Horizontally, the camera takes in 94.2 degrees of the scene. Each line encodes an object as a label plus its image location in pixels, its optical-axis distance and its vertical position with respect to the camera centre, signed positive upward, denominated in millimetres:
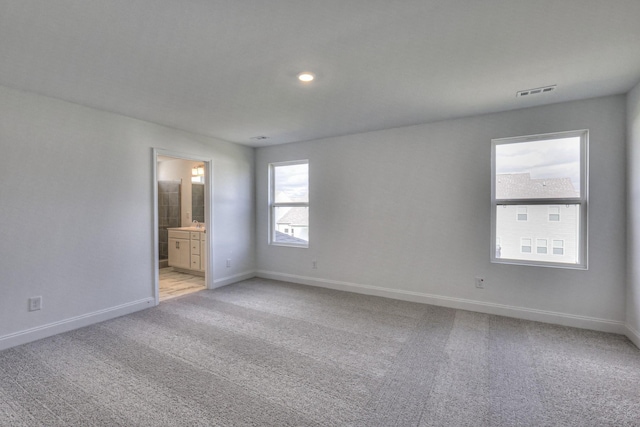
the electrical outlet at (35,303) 2851 -882
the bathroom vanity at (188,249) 5449 -706
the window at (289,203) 5043 +139
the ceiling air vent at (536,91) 2785 +1148
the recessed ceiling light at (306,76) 2471 +1145
